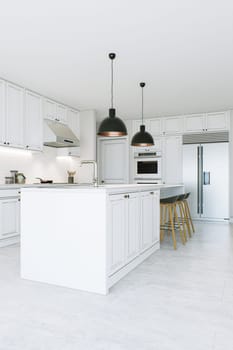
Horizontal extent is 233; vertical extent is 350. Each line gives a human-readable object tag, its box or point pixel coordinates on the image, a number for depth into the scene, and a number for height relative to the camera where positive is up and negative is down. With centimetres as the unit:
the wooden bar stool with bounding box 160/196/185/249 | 407 -41
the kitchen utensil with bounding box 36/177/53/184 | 552 -10
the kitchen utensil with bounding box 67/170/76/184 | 659 +0
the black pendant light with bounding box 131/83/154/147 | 457 +61
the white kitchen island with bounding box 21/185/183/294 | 246 -56
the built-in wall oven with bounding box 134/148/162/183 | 716 +29
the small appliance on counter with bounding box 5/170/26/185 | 494 -3
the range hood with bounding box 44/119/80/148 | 556 +85
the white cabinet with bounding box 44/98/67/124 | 558 +137
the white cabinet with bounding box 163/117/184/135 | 688 +127
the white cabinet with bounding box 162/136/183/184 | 691 +41
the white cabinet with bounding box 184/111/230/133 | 645 +129
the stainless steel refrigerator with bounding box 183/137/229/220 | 639 -6
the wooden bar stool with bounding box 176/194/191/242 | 452 -43
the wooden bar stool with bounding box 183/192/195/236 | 492 -52
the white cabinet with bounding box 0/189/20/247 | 418 -62
